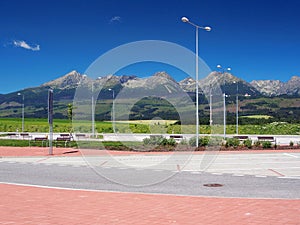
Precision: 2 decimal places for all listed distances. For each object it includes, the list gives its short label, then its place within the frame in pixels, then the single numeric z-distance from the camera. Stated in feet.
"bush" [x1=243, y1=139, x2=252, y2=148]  84.26
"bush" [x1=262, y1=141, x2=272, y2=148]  84.53
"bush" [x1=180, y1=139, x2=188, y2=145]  88.95
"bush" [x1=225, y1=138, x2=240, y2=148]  85.51
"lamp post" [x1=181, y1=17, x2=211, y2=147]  80.27
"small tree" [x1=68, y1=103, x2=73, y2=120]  152.17
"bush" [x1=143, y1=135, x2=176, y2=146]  87.84
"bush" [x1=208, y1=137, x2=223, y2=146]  90.43
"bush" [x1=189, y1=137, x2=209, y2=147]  84.94
